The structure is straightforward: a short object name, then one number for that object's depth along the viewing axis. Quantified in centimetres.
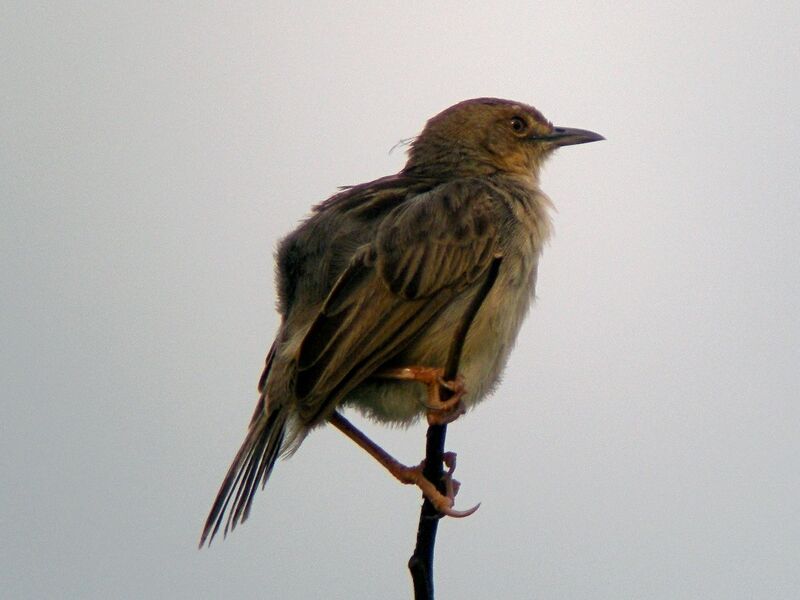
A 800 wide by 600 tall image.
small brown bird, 1034
